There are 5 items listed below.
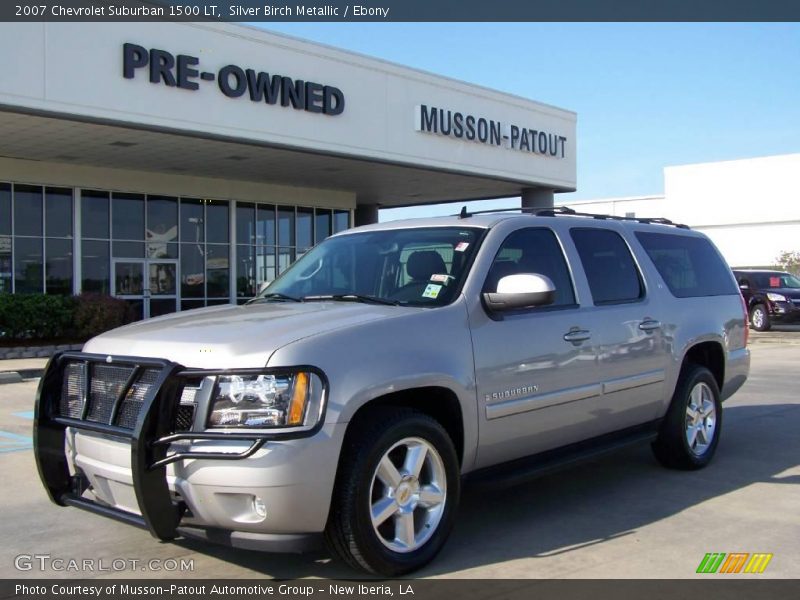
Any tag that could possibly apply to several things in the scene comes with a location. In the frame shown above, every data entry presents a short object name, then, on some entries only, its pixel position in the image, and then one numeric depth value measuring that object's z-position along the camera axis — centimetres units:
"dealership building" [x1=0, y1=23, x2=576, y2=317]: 1700
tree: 4947
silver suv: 382
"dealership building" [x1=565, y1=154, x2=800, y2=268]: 6025
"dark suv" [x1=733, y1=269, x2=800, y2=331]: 2412
